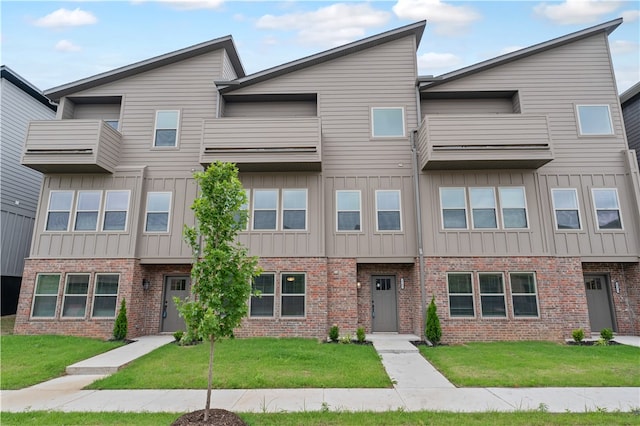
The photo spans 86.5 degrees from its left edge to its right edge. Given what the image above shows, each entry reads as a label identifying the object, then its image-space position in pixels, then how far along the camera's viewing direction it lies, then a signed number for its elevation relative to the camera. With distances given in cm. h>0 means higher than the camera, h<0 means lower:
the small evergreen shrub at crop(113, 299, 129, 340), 1048 -137
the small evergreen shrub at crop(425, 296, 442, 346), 999 -129
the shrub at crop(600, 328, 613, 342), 988 -150
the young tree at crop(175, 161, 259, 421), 479 +21
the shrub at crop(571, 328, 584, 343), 991 -152
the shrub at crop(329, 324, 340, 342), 1020 -155
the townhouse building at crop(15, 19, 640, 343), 1083 +286
